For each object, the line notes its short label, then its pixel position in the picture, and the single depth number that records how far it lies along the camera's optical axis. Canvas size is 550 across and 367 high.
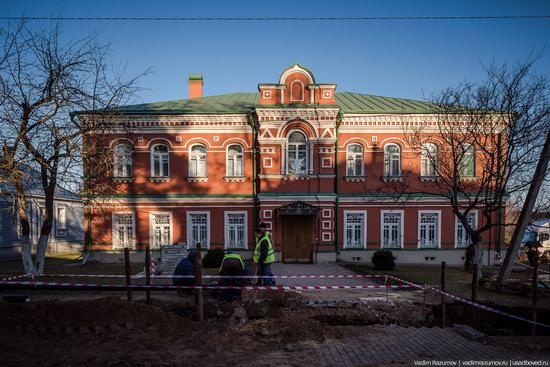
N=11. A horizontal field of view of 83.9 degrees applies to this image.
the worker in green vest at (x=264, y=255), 10.09
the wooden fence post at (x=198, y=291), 6.65
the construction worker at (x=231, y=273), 8.18
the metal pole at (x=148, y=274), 7.64
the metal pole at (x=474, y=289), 7.17
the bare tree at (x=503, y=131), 10.09
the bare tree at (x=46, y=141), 10.24
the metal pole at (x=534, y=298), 6.28
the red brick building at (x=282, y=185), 15.62
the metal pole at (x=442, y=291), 6.81
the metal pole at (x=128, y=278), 7.65
